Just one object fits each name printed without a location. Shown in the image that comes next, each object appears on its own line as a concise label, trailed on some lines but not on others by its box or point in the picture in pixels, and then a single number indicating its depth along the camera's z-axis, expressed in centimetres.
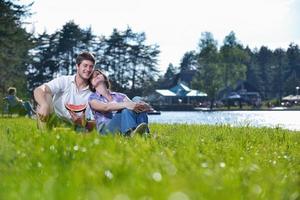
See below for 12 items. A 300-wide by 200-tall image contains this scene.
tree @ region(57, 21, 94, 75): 8025
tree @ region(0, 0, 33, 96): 4056
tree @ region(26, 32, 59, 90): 7725
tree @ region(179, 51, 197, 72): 14338
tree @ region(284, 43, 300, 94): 11275
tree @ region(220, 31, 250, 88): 10112
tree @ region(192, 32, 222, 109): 9588
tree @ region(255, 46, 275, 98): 12246
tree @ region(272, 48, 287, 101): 12142
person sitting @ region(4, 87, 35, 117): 2288
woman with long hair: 652
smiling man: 716
